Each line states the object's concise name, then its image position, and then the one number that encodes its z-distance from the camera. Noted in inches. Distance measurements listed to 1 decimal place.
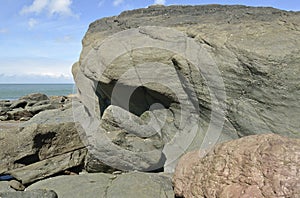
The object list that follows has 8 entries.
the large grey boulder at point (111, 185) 170.6
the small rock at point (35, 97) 776.9
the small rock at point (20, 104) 735.1
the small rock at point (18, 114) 583.8
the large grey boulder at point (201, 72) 180.1
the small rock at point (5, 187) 201.0
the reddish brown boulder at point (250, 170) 123.0
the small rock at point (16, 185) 205.9
